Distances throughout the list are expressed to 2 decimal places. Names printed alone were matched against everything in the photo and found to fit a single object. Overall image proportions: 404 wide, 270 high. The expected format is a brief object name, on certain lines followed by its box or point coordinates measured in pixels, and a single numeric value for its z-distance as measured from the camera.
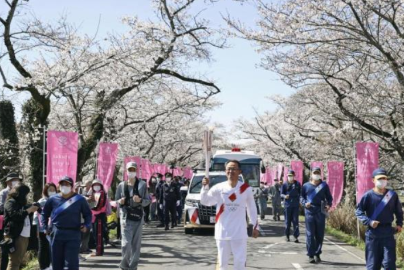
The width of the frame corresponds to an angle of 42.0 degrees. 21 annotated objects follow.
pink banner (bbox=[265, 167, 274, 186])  49.93
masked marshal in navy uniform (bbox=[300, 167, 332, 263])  10.99
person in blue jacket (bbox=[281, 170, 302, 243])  14.54
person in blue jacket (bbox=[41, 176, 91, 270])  7.44
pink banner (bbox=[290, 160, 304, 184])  26.53
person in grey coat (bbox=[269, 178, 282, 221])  23.84
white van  16.17
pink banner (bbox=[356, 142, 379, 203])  14.34
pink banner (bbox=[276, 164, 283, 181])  36.81
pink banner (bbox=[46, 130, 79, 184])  12.35
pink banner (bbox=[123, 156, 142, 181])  22.02
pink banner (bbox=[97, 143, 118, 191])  16.38
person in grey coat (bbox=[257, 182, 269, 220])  23.93
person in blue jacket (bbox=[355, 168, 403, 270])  7.89
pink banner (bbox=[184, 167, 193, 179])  45.02
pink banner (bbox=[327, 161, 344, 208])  21.12
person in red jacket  11.79
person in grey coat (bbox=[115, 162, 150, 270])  8.96
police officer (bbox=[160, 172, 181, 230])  18.28
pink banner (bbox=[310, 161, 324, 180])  23.55
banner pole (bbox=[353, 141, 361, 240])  15.21
